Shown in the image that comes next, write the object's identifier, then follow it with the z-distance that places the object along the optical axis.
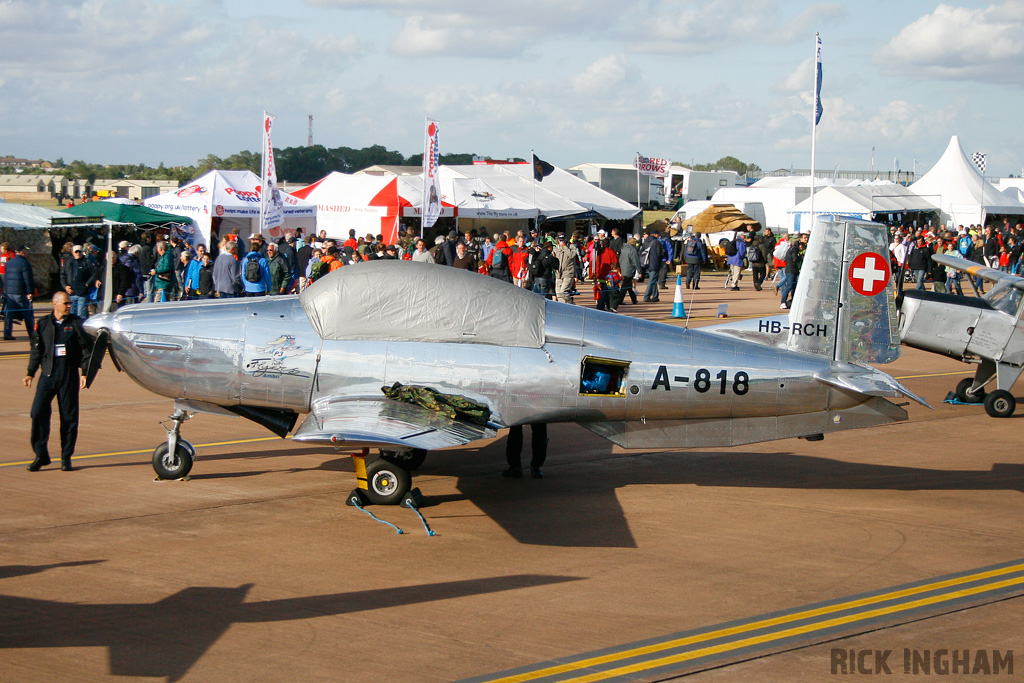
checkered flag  70.19
